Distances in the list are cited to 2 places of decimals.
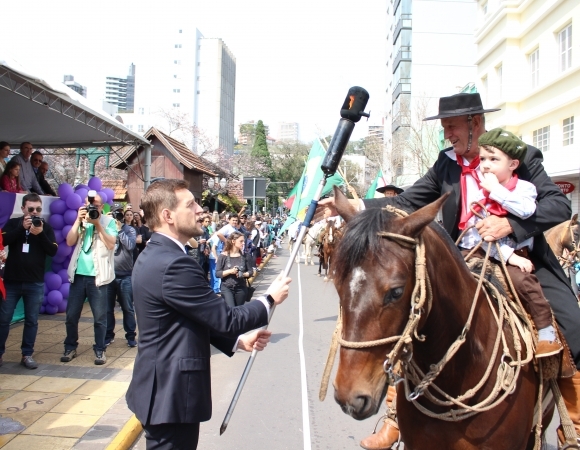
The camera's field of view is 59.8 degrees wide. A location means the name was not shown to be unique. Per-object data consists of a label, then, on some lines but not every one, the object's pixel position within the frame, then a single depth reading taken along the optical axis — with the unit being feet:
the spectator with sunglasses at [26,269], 22.49
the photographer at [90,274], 23.68
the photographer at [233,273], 30.37
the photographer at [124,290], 26.94
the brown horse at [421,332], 7.09
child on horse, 9.66
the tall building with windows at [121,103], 632.42
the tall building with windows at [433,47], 137.59
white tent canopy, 25.44
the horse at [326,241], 51.48
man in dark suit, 9.07
